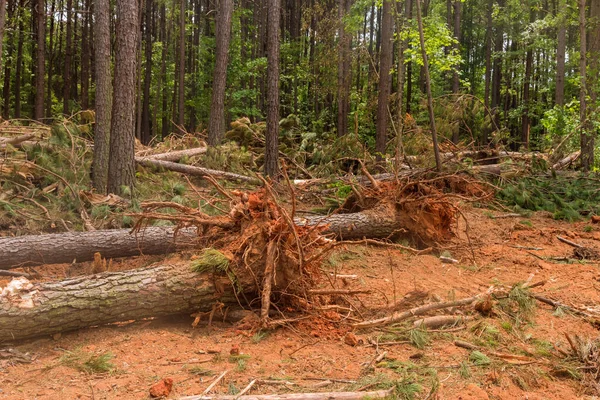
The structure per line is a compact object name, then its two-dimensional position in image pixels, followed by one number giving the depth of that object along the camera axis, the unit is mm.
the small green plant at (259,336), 4438
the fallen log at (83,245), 6230
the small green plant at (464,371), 3900
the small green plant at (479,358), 4102
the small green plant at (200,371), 3797
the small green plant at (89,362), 3838
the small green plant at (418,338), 4459
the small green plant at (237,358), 4039
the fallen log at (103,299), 4109
